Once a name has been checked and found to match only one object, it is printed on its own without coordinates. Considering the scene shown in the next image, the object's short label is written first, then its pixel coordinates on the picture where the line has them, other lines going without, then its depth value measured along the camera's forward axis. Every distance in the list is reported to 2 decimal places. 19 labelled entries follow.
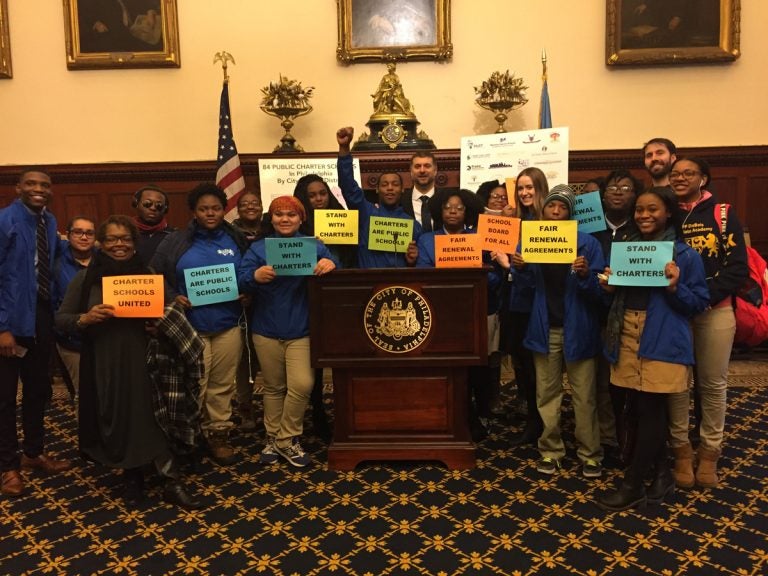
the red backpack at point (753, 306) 3.02
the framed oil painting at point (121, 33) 6.20
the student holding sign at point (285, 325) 3.27
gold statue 5.81
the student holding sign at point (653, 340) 2.66
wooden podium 3.19
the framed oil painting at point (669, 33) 6.09
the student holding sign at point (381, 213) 3.53
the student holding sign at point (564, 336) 3.04
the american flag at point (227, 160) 5.71
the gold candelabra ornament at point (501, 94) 5.91
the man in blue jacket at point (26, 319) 3.11
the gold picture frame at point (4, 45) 6.20
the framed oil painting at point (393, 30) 6.17
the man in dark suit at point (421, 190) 3.98
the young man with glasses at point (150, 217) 3.63
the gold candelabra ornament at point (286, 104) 5.96
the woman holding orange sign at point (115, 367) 2.80
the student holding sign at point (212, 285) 3.20
